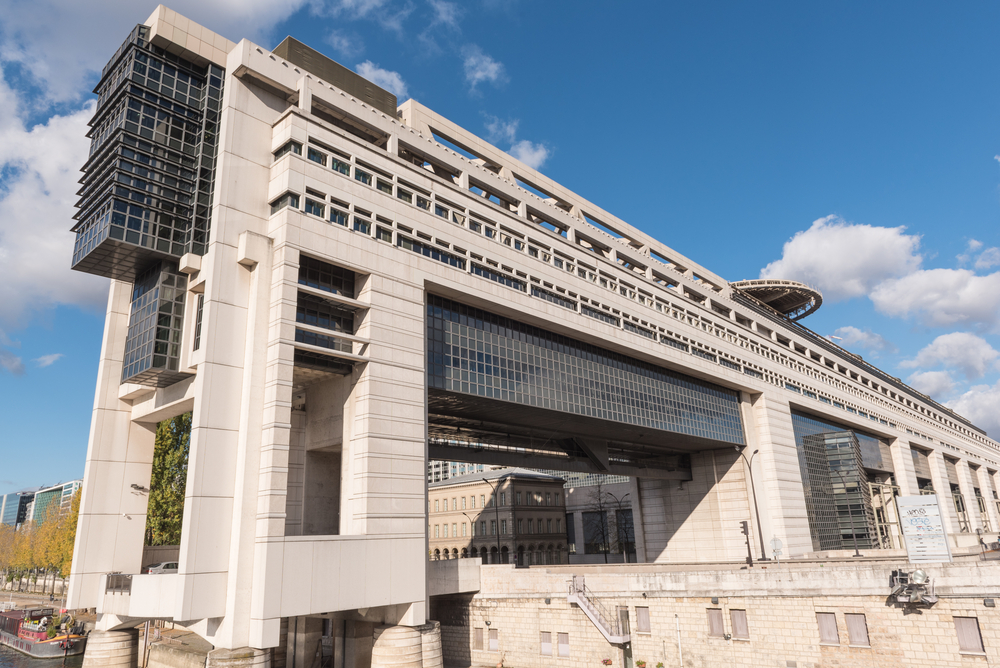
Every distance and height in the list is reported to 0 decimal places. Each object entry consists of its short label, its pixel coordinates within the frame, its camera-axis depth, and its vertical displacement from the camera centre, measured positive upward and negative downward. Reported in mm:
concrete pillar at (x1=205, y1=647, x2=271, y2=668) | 27516 -4426
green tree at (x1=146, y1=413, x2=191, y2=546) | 57909 +6285
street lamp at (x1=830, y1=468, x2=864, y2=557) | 77812 +2246
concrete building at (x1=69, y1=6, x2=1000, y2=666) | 30438 +12832
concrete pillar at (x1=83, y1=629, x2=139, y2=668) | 37062 -5197
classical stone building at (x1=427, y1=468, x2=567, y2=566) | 100312 +3488
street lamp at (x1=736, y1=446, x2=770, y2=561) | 66631 +3099
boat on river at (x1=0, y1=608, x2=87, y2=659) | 59250 -7155
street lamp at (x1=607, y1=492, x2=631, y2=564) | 108900 +5116
